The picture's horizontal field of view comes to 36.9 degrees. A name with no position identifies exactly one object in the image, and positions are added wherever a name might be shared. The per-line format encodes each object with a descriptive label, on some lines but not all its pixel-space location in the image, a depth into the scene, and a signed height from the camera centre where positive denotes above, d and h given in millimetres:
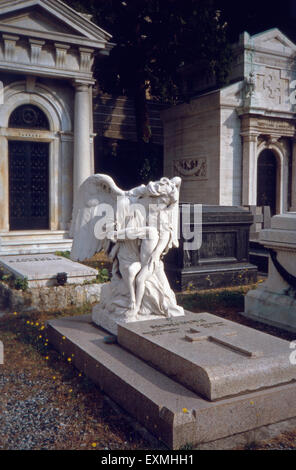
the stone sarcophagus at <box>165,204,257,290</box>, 8383 -908
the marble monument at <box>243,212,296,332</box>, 6199 -1098
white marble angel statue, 4961 -345
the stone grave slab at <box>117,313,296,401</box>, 3324 -1189
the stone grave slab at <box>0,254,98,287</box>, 7031 -1011
